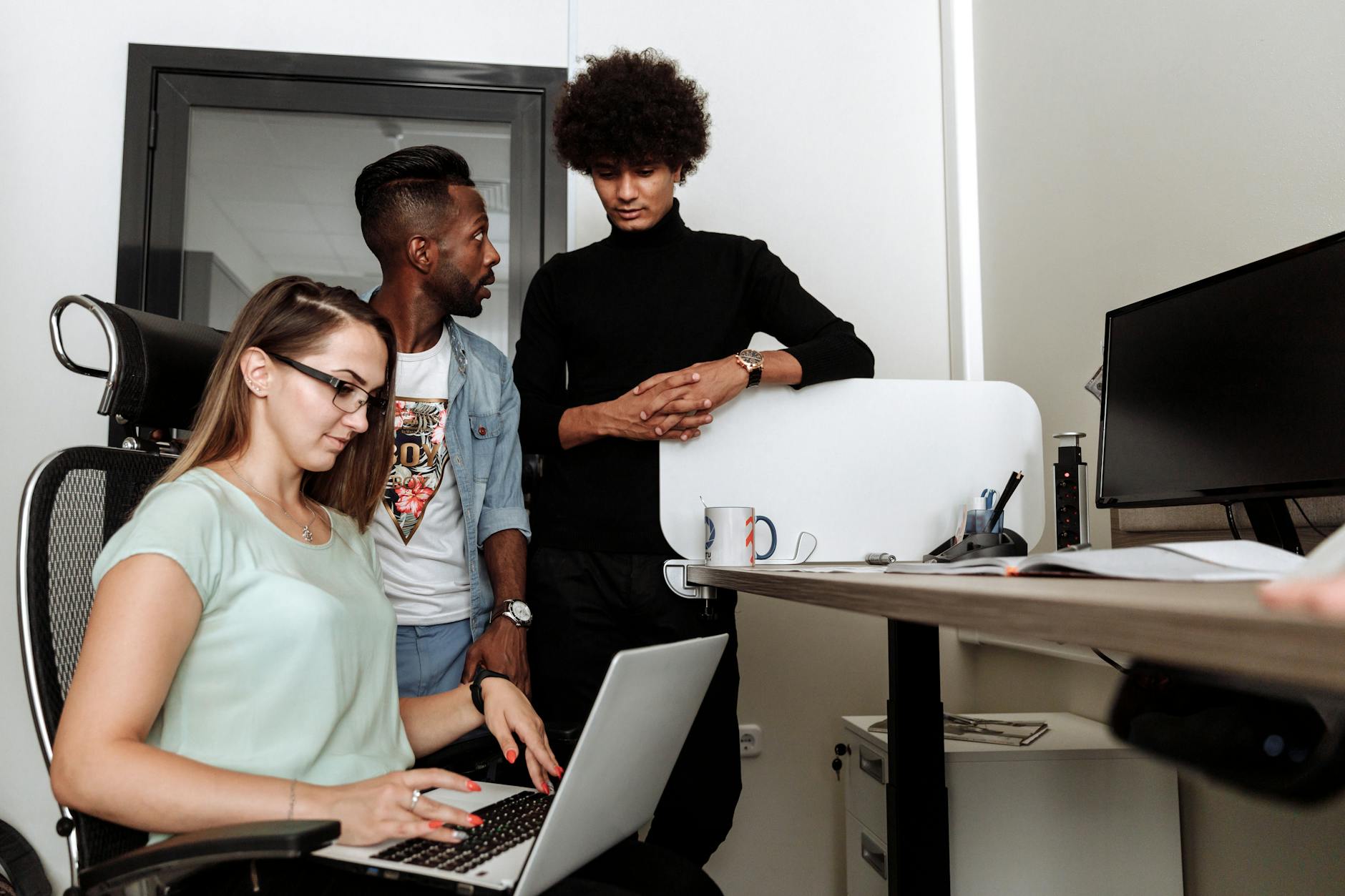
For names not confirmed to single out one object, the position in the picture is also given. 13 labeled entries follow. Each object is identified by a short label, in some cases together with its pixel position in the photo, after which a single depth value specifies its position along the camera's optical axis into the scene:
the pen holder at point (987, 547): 1.39
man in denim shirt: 1.83
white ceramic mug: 1.63
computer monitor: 1.10
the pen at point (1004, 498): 1.56
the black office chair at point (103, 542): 0.75
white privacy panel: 1.75
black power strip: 1.54
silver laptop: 0.88
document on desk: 0.68
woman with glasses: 0.88
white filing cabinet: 1.65
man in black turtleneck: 1.76
